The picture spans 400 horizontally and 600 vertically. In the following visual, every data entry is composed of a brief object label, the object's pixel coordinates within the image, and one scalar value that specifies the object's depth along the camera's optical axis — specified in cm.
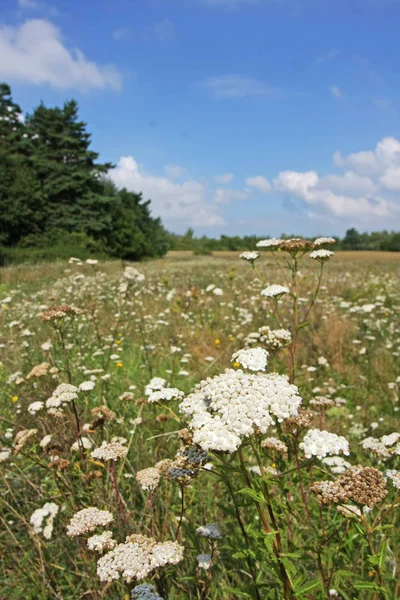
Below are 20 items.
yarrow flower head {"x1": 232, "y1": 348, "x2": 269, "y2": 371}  39
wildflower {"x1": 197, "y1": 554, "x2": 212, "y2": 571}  43
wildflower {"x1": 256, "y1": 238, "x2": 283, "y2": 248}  69
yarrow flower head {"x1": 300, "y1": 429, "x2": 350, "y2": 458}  35
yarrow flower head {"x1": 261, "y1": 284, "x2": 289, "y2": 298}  61
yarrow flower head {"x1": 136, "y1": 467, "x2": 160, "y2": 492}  43
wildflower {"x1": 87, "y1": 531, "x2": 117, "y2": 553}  39
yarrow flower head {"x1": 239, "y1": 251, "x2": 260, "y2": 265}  70
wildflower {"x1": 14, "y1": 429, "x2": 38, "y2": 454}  56
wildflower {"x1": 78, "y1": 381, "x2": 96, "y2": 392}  70
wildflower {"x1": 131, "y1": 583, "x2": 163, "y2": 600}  35
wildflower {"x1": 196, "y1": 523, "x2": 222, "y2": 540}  42
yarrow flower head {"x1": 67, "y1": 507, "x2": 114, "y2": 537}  41
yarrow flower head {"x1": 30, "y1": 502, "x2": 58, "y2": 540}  57
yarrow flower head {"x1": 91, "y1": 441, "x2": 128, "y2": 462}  45
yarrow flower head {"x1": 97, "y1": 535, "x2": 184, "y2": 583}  36
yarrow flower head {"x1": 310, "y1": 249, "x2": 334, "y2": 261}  65
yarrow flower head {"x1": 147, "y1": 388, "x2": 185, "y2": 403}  41
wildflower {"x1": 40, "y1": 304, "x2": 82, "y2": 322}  64
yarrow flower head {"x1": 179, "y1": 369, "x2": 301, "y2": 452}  32
